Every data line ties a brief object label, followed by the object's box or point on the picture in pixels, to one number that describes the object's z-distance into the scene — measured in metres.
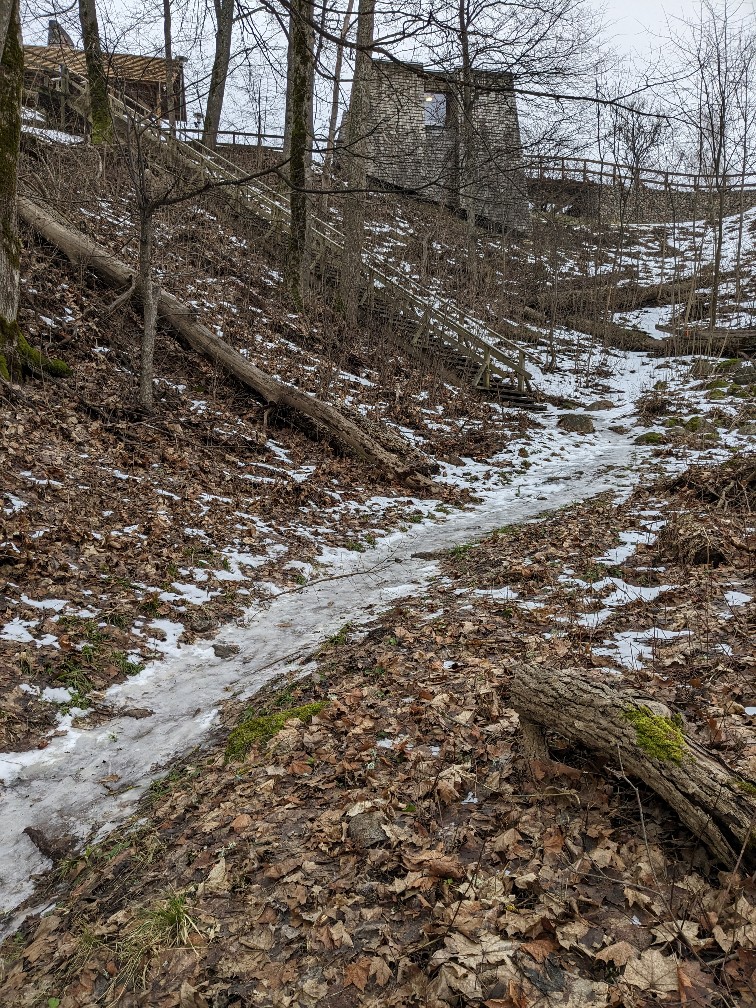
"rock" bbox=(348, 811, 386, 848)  3.16
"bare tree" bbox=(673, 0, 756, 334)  18.66
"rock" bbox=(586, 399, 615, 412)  17.64
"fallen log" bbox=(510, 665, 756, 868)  2.52
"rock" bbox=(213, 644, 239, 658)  5.81
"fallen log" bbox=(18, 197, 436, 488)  11.01
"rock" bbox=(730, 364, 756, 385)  16.89
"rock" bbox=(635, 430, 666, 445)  14.42
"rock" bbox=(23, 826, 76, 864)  3.70
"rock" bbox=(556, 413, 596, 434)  15.49
